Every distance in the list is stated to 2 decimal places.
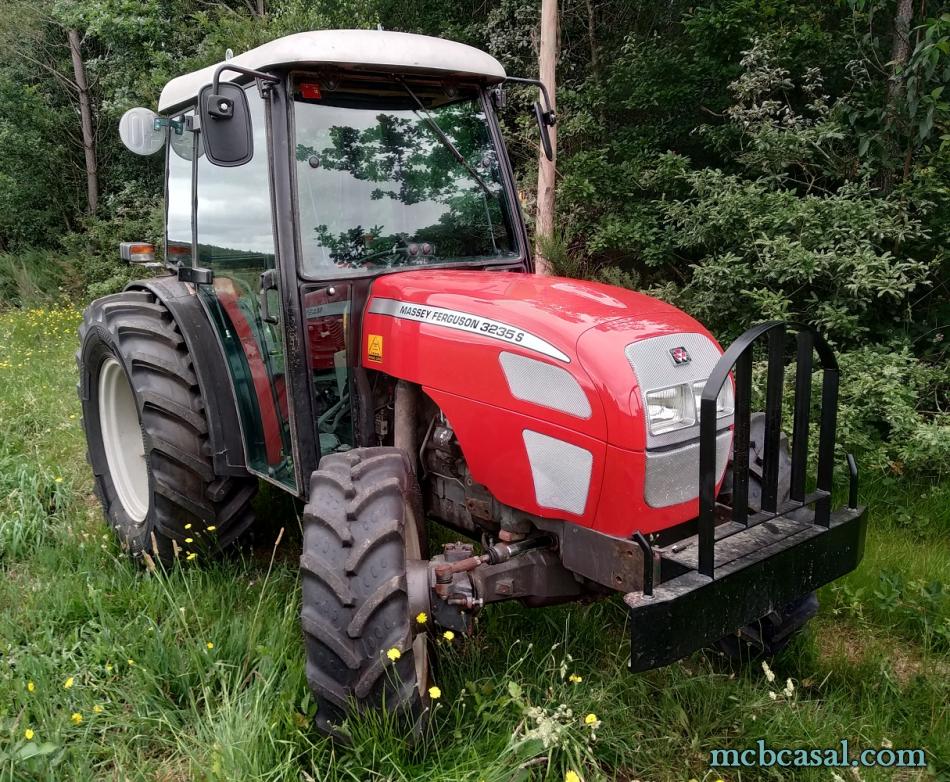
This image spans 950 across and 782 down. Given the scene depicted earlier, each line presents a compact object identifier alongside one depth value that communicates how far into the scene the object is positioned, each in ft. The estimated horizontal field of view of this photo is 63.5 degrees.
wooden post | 21.72
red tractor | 7.22
